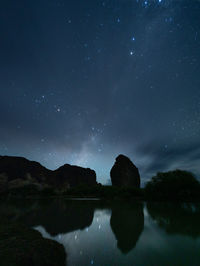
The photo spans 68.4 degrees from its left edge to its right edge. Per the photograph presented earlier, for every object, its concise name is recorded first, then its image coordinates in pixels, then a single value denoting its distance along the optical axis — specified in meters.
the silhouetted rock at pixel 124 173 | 133.62
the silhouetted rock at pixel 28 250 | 6.60
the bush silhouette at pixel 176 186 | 46.97
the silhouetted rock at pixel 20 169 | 178.00
